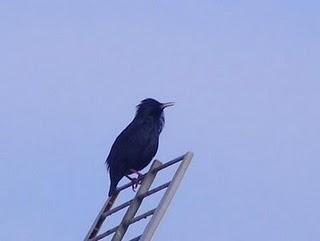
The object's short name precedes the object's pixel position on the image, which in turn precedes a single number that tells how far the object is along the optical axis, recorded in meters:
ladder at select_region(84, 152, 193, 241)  18.48
